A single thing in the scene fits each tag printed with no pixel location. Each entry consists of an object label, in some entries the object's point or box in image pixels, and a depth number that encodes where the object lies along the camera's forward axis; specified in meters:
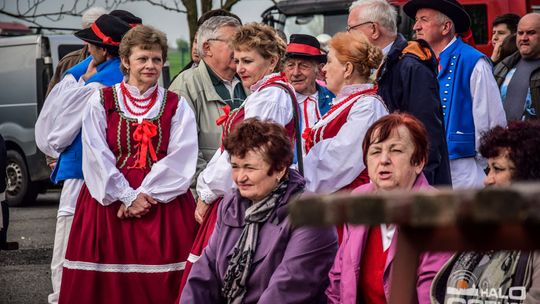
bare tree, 22.94
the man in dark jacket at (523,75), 10.77
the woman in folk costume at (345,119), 8.13
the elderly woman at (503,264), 5.76
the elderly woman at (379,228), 6.60
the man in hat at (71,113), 10.03
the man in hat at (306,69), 11.45
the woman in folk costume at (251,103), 8.46
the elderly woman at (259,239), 6.86
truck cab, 22.06
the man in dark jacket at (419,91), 8.27
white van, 22.20
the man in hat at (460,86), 9.48
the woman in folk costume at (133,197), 9.10
